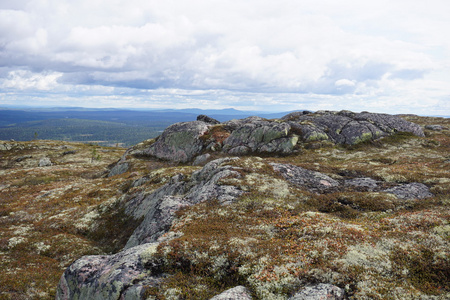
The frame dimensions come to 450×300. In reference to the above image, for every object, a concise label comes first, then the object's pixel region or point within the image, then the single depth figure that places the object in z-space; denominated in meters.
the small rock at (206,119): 98.41
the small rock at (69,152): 118.06
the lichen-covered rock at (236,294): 10.73
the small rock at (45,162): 95.11
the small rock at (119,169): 68.94
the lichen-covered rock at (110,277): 12.40
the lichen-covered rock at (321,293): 10.10
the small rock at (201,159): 61.37
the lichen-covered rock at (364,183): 26.59
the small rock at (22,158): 105.49
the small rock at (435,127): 73.59
